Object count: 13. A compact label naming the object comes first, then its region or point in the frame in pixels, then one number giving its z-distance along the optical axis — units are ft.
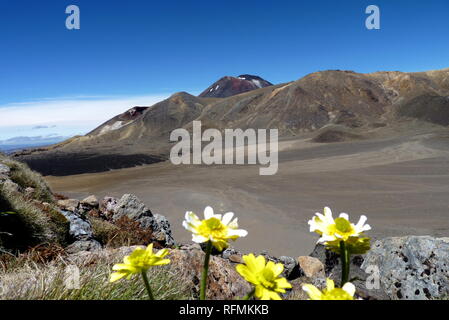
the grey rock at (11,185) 19.04
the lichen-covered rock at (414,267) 12.76
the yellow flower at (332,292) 2.93
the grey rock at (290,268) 17.87
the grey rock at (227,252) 21.09
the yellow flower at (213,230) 3.30
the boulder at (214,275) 9.23
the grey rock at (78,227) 16.80
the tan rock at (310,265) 19.89
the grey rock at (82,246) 14.02
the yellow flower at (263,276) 3.06
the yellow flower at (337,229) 3.46
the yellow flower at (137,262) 3.21
